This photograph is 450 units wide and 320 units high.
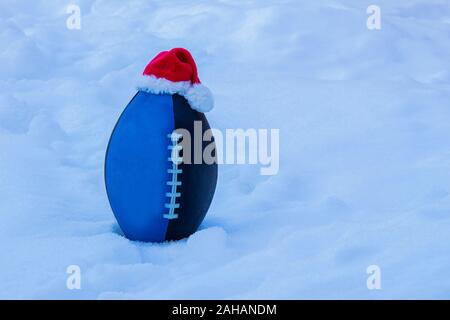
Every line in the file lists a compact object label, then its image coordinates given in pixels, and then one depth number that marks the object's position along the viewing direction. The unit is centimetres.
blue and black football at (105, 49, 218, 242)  545
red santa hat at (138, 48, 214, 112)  558
